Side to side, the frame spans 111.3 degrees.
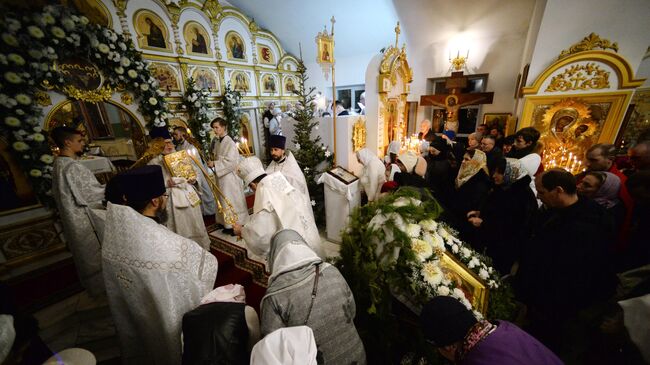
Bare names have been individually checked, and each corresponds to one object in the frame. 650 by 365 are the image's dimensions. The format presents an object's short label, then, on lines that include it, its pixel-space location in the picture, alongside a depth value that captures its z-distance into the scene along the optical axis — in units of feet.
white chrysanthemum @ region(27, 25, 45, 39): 14.04
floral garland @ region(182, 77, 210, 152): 27.76
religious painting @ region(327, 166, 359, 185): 14.43
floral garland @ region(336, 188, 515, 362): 6.57
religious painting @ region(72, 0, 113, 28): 18.90
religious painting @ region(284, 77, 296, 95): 43.45
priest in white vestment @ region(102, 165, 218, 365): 5.23
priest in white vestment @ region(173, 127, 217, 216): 18.44
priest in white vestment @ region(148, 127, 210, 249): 12.14
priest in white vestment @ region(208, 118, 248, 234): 15.35
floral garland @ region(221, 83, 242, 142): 32.27
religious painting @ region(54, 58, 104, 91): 17.02
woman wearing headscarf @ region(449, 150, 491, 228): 10.76
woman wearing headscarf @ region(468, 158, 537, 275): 9.00
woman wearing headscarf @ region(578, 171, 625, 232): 8.82
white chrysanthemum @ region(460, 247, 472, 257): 7.59
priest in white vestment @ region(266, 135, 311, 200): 12.59
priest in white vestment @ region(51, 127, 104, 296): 9.59
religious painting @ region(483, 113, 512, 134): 26.41
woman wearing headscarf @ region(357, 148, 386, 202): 15.30
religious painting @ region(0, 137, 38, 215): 14.01
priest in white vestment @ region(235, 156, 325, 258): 9.23
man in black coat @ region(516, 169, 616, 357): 6.88
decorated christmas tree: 17.24
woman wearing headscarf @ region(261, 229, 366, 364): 4.84
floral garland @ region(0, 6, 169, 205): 13.67
